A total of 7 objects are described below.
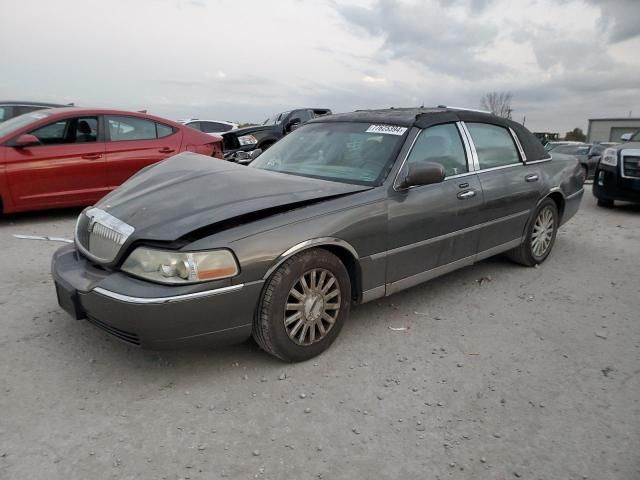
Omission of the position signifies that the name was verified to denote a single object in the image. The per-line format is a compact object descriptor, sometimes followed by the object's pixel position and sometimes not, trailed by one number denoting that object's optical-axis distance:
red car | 5.87
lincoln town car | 2.54
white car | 16.58
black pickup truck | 11.99
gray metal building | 54.28
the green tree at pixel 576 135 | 60.58
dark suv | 7.86
